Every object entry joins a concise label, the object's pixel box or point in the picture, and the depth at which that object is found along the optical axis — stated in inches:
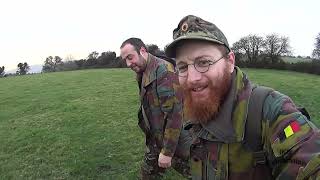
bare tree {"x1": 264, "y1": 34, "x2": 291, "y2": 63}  1101.8
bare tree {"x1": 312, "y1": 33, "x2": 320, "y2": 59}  1246.9
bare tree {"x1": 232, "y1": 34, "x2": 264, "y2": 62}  1033.1
